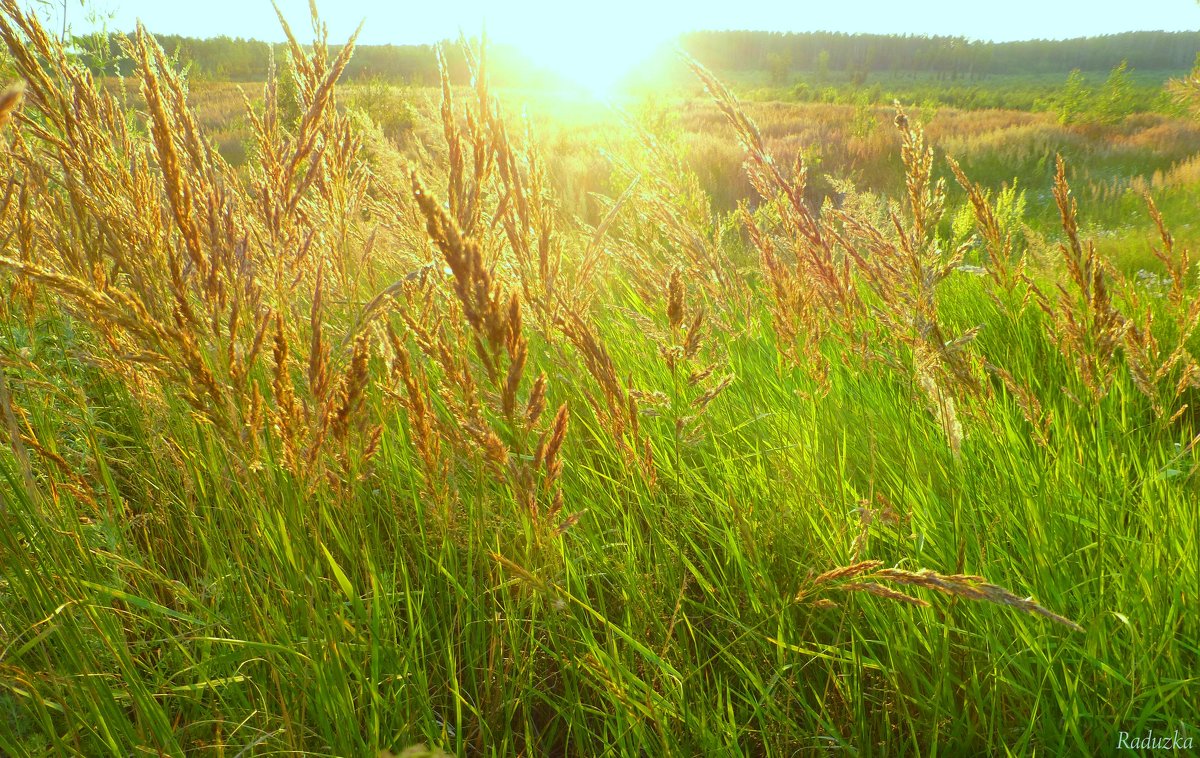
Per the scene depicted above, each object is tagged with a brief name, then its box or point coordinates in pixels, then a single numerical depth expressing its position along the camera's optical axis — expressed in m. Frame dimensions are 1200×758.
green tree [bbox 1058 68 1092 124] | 22.08
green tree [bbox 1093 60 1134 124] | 21.20
